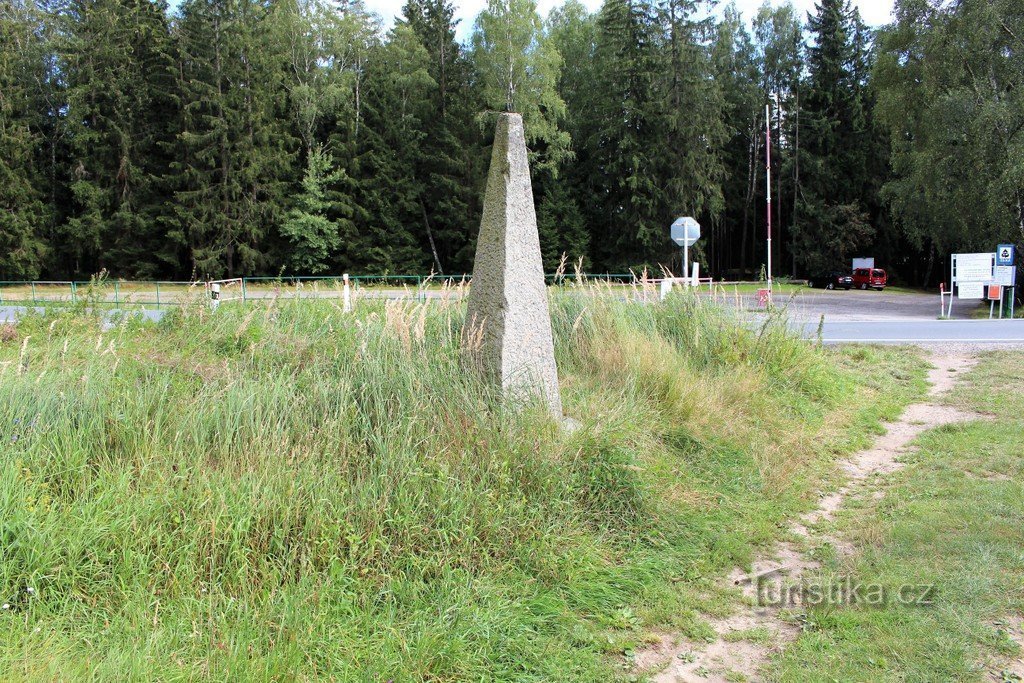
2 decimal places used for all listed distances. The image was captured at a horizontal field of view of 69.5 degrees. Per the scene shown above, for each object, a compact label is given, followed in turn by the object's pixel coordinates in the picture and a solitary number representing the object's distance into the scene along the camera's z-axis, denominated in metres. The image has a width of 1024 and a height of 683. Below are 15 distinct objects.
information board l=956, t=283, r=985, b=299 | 22.34
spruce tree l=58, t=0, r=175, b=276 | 41.34
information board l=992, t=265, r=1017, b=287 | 21.77
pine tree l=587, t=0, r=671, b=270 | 43.50
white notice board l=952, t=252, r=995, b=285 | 22.31
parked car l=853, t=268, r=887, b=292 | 43.19
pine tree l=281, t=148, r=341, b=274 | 42.38
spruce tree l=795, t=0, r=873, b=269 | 48.16
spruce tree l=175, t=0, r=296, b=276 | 40.75
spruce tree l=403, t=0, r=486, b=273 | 44.06
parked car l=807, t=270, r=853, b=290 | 43.06
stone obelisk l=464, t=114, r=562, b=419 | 5.23
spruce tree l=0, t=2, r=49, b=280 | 39.16
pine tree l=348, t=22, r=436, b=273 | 43.88
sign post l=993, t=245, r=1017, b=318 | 21.78
